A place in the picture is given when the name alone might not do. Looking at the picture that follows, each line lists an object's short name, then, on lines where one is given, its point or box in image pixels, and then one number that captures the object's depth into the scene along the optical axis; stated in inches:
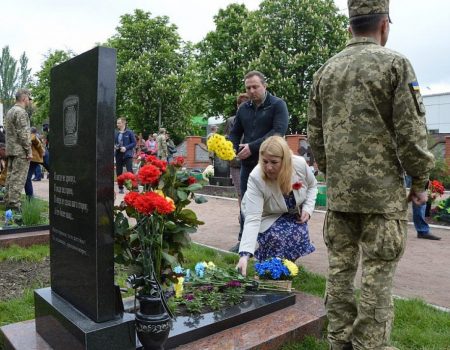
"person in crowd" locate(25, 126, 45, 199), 352.2
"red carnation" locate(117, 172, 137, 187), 105.2
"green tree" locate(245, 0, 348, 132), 1183.6
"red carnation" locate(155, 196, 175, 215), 91.0
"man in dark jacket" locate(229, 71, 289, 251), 196.4
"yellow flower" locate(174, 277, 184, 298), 124.3
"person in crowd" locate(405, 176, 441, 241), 268.8
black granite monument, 95.7
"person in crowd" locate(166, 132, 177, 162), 772.3
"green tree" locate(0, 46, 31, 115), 2908.5
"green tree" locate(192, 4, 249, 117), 1267.2
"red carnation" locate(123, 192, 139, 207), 93.7
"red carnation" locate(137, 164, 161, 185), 97.3
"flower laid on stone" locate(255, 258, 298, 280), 139.6
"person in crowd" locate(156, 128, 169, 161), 678.7
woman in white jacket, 146.0
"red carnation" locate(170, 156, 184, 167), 113.5
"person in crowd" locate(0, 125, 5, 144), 476.3
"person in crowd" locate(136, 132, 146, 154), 912.0
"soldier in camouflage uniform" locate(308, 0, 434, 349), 92.8
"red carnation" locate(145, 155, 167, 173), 107.1
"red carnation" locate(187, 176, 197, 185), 115.6
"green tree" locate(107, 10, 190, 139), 1510.8
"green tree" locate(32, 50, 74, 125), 1723.7
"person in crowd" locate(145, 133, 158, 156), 743.7
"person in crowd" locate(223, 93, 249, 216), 241.5
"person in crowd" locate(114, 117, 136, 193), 486.3
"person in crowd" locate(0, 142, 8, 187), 372.5
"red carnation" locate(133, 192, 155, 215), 90.8
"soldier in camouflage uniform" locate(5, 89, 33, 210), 295.1
